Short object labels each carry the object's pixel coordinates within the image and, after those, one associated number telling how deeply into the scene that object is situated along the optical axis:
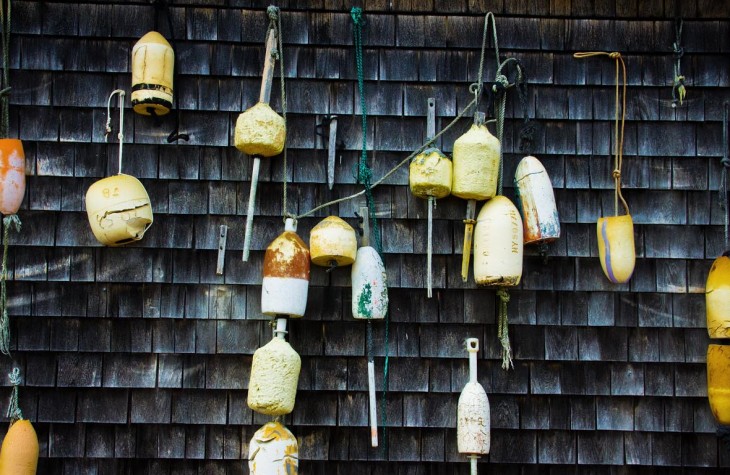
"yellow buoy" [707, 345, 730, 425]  3.37
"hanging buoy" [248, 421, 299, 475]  3.24
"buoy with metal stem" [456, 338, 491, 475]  3.34
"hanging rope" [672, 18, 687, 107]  3.64
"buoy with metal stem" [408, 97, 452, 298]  3.44
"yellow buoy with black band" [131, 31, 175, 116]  3.45
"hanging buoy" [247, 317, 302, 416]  3.24
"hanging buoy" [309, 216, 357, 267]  3.34
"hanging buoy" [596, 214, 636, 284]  3.46
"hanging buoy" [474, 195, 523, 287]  3.40
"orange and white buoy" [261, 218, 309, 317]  3.33
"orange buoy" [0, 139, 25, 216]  3.43
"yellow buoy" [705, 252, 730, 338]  3.40
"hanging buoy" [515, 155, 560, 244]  3.47
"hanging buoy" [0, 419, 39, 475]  3.28
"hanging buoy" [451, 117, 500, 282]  3.44
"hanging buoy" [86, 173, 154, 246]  3.37
